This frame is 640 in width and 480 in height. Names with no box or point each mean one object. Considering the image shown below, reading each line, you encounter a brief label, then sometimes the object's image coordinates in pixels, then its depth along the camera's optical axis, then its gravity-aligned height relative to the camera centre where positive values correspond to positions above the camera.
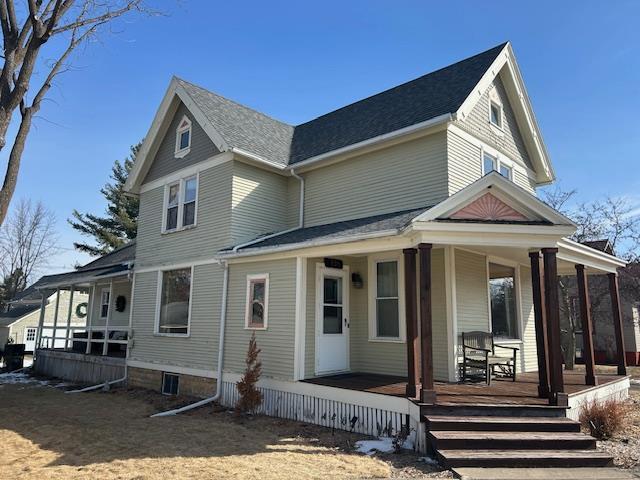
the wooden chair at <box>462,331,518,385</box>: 8.65 -0.60
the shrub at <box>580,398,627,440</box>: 7.35 -1.47
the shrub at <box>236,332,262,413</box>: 9.18 -1.25
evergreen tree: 33.41 +7.27
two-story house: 7.70 +1.60
